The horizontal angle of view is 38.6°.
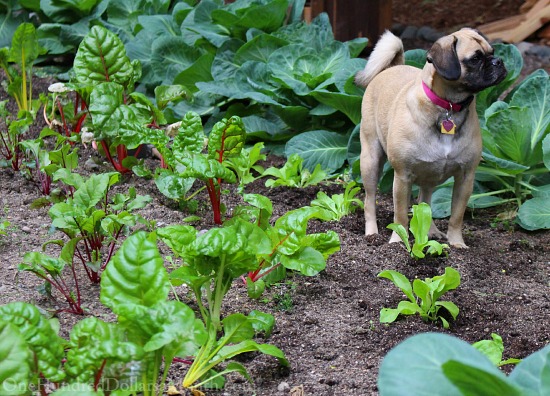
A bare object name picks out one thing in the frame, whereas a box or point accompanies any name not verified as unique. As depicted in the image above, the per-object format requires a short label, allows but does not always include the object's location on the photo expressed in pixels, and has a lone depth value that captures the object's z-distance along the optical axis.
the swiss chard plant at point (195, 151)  4.01
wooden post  7.13
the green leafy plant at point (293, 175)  5.12
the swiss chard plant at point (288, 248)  3.23
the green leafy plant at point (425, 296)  3.23
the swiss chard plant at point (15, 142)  4.81
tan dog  3.95
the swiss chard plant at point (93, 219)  3.35
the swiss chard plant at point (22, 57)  5.58
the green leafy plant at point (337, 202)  4.75
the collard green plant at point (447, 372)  1.79
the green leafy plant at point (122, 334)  2.22
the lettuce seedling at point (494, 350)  2.82
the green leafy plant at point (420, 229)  3.78
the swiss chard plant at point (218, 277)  2.75
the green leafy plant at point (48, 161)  4.37
